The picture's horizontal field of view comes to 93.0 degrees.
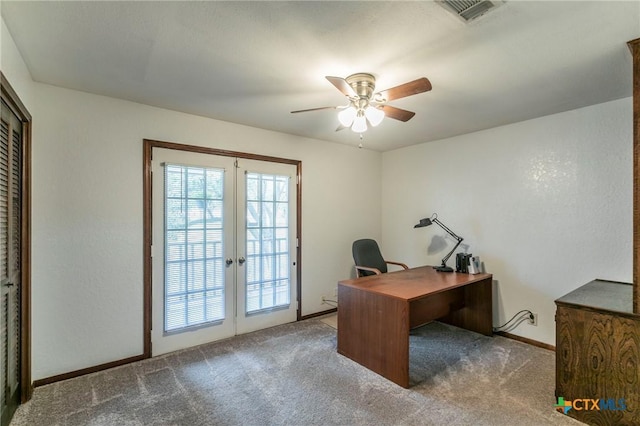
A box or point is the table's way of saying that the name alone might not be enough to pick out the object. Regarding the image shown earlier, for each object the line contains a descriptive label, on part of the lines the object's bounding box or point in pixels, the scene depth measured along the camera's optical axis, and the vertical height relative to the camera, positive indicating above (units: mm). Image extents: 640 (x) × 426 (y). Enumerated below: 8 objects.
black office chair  3705 -575
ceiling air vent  1454 +1009
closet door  1842 -290
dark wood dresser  1829 -921
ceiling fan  2133 +813
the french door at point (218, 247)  2924 -366
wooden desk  2438 -921
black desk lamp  3566 -314
